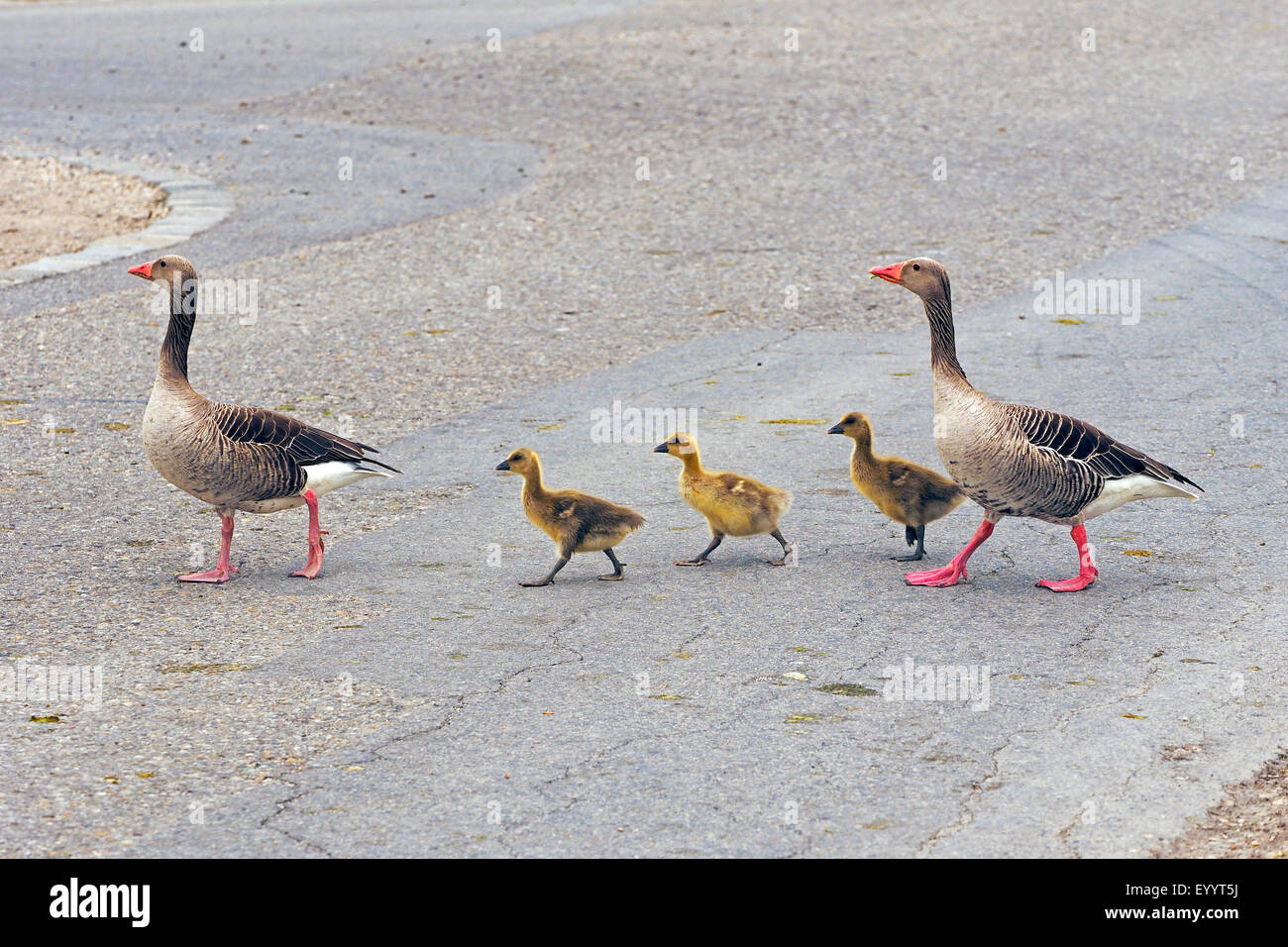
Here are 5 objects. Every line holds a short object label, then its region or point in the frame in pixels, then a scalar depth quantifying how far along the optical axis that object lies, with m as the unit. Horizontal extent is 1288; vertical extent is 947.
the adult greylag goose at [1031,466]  13.90
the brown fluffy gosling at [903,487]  15.33
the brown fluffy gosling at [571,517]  14.63
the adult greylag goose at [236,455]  14.32
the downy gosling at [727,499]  15.02
